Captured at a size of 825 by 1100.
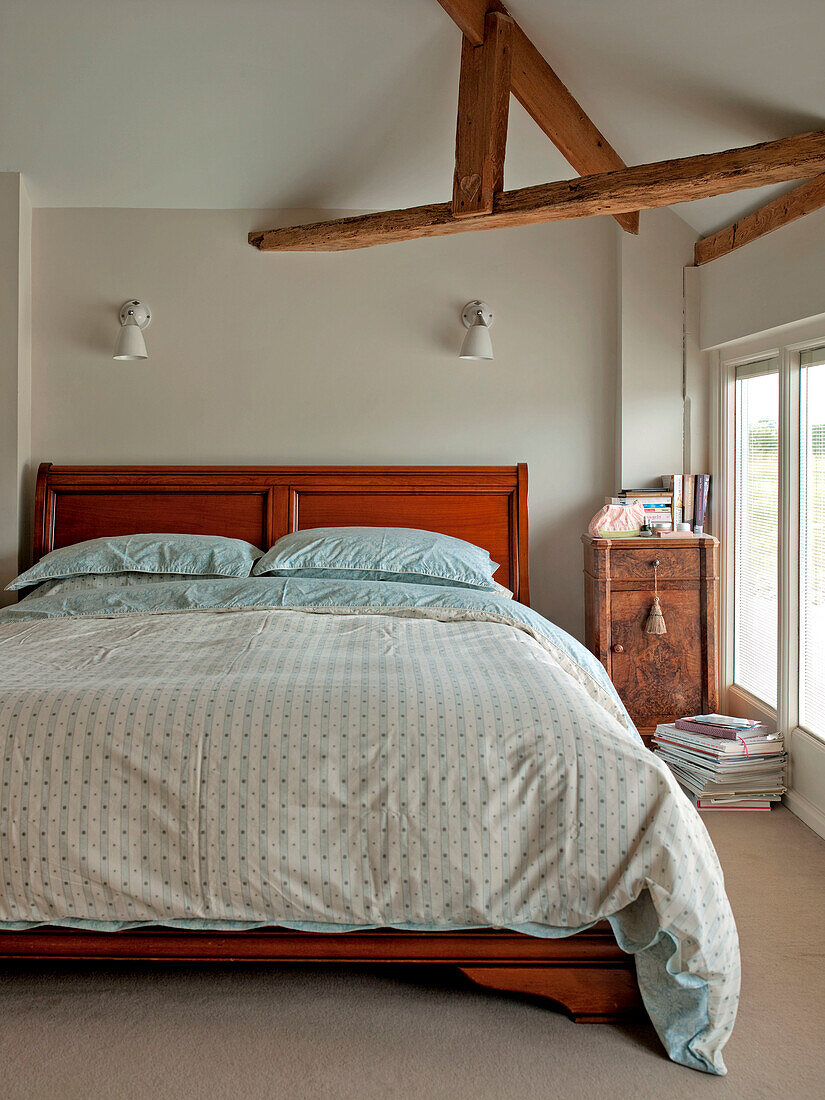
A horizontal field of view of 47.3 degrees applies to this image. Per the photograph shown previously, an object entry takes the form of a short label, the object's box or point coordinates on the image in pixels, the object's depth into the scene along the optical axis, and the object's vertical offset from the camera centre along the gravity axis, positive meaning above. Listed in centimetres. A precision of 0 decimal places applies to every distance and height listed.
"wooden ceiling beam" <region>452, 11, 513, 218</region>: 310 +146
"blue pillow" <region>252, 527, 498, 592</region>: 351 -2
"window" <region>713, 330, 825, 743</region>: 326 +11
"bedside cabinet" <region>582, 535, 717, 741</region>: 378 -27
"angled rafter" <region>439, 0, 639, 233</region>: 302 +164
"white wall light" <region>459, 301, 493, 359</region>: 399 +91
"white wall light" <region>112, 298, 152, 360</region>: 399 +93
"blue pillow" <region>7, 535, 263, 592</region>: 354 -3
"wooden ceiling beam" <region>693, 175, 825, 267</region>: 306 +124
